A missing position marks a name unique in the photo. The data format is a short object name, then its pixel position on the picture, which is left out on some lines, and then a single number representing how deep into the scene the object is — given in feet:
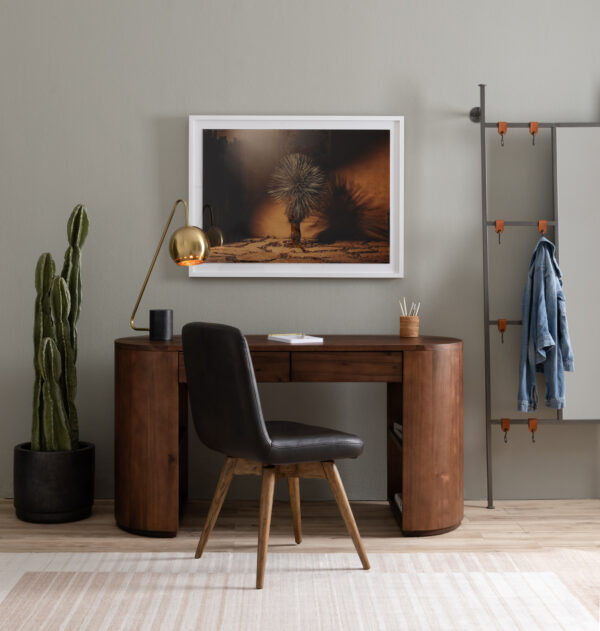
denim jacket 9.97
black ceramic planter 9.58
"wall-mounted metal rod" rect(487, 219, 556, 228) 10.46
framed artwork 10.71
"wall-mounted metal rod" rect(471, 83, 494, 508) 10.36
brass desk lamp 9.18
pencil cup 9.96
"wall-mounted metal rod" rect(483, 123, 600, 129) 10.44
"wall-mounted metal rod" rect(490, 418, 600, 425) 10.48
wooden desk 9.01
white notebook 9.12
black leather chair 7.45
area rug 6.72
